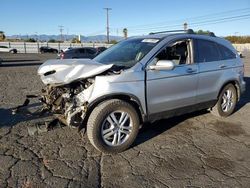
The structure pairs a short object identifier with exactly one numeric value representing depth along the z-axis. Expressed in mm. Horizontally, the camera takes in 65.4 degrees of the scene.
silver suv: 2888
